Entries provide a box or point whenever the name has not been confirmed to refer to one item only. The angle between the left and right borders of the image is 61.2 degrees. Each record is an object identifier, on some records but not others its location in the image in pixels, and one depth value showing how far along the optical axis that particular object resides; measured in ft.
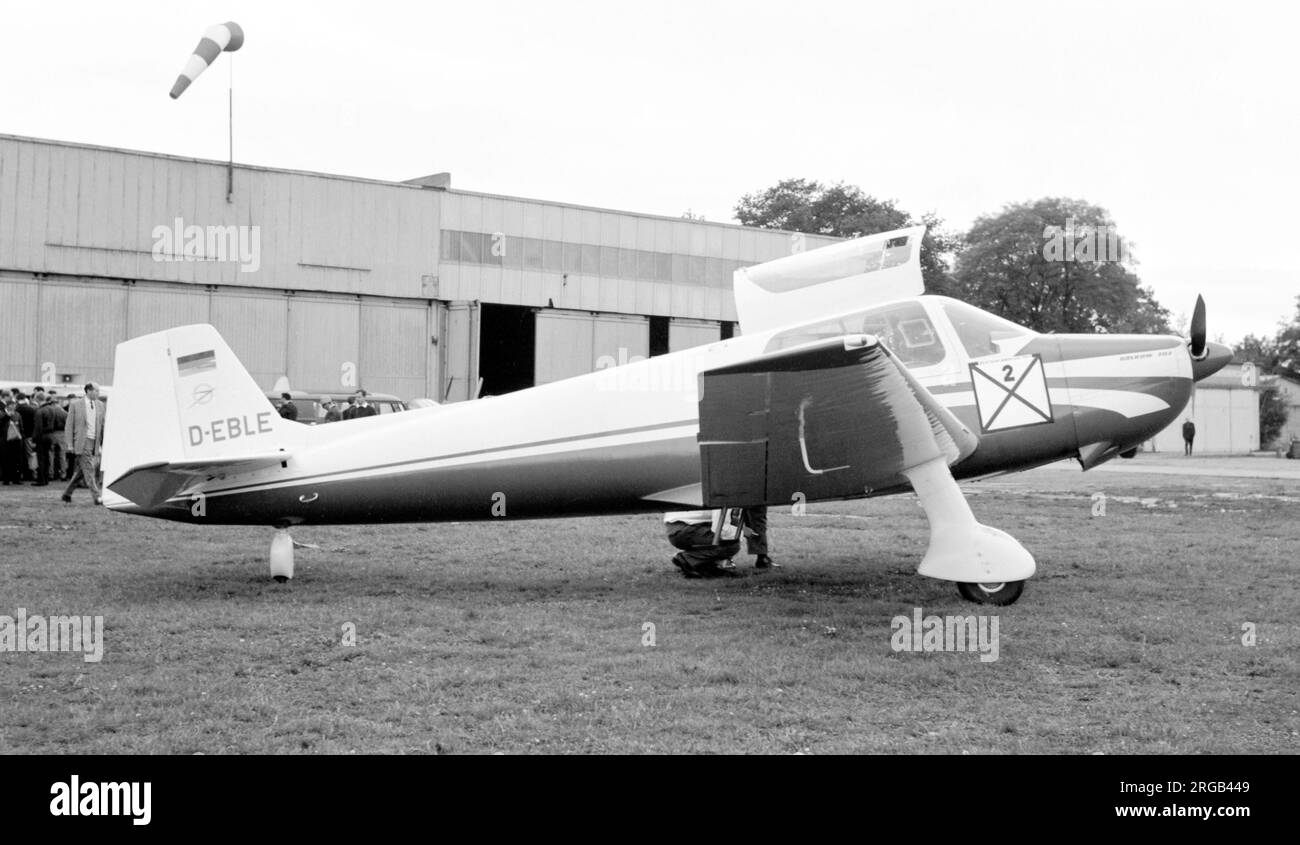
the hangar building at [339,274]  98.37
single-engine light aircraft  28.99
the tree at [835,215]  244.22
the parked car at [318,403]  84.99
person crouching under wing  33.04
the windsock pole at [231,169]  104.58
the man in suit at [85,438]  55.42
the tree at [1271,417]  216.33
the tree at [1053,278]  209.87
